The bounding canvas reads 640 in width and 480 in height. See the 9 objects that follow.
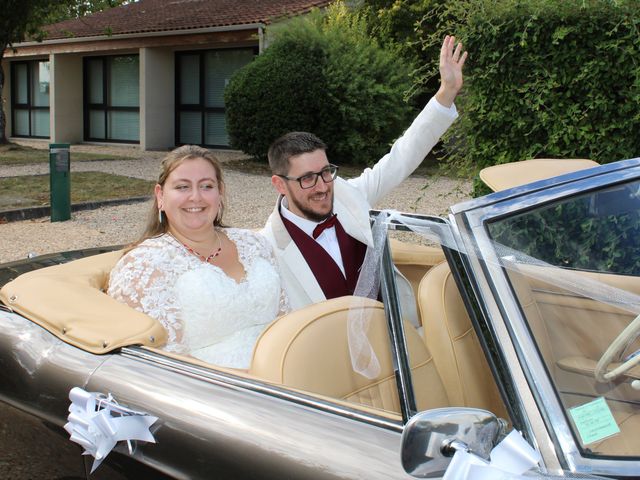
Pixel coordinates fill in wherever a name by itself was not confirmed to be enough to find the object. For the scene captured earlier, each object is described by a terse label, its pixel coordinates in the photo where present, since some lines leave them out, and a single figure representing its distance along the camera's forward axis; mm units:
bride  2488
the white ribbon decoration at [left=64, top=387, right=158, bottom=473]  1803
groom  2928
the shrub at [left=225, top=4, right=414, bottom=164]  14094
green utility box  8758
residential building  18141
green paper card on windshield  1490
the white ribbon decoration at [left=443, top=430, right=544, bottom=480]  1334
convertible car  1506
